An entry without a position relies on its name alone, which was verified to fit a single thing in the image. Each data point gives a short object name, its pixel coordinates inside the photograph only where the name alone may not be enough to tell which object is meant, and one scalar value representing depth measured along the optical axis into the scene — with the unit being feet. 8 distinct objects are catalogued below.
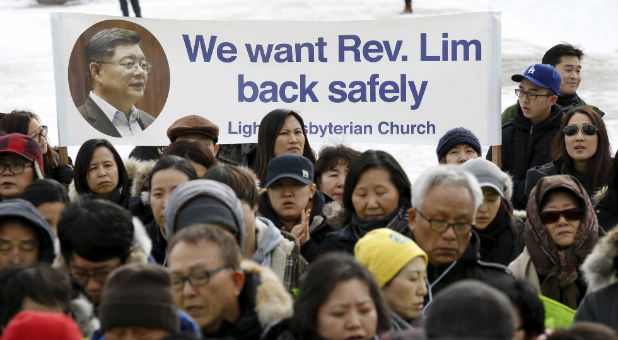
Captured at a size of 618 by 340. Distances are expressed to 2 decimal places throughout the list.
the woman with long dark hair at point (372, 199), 36.52
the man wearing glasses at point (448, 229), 33.14
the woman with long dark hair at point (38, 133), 50.75
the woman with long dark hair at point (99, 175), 44.78
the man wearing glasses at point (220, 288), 27.30
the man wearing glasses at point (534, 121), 52.47
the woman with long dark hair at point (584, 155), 46.88
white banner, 53.72
